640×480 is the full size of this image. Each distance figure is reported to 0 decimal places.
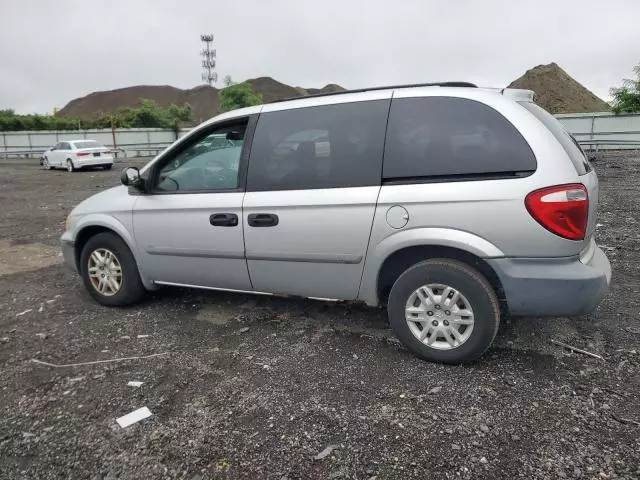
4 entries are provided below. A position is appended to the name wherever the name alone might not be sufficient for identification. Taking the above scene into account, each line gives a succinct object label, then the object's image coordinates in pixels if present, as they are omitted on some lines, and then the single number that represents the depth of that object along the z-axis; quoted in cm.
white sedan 2186
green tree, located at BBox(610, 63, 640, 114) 2653
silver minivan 294
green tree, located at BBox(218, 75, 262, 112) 4972
